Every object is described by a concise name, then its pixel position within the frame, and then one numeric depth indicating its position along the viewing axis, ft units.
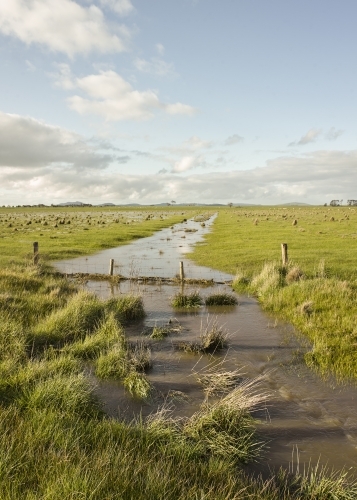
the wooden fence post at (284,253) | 73.61
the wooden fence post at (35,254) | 80.59
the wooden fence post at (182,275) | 73.36
